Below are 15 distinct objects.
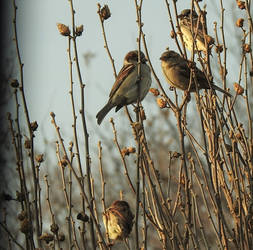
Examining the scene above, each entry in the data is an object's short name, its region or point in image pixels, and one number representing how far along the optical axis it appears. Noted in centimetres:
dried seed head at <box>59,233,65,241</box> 653
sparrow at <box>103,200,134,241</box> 813
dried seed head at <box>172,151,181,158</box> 759
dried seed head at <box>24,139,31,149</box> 622
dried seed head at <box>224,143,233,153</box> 757
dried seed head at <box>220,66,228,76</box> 754
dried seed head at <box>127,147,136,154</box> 759
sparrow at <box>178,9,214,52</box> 1336
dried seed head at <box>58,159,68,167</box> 681
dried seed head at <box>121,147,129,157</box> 754
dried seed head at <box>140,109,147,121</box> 737
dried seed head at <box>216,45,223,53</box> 796
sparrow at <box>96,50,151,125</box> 911
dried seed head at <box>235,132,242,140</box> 756
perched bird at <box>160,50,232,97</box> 995
